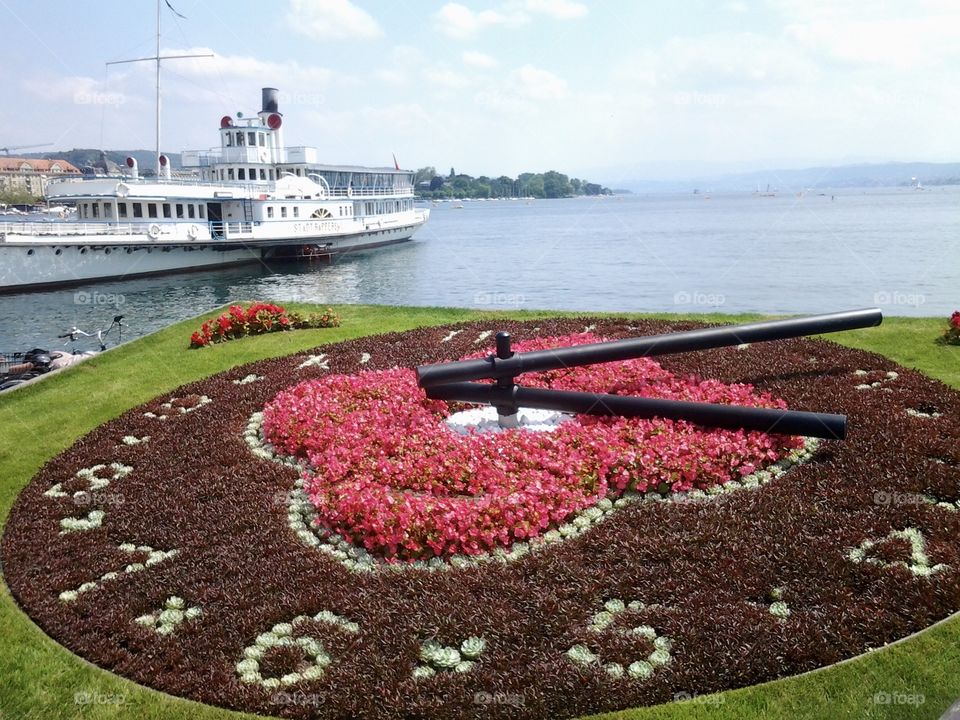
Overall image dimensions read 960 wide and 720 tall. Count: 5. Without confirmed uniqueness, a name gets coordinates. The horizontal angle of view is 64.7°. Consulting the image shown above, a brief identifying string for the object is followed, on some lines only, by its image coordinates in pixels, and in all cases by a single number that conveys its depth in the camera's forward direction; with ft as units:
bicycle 52.62
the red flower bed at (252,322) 46.63
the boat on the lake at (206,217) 134.41
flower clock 15.85
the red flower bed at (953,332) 36.99
